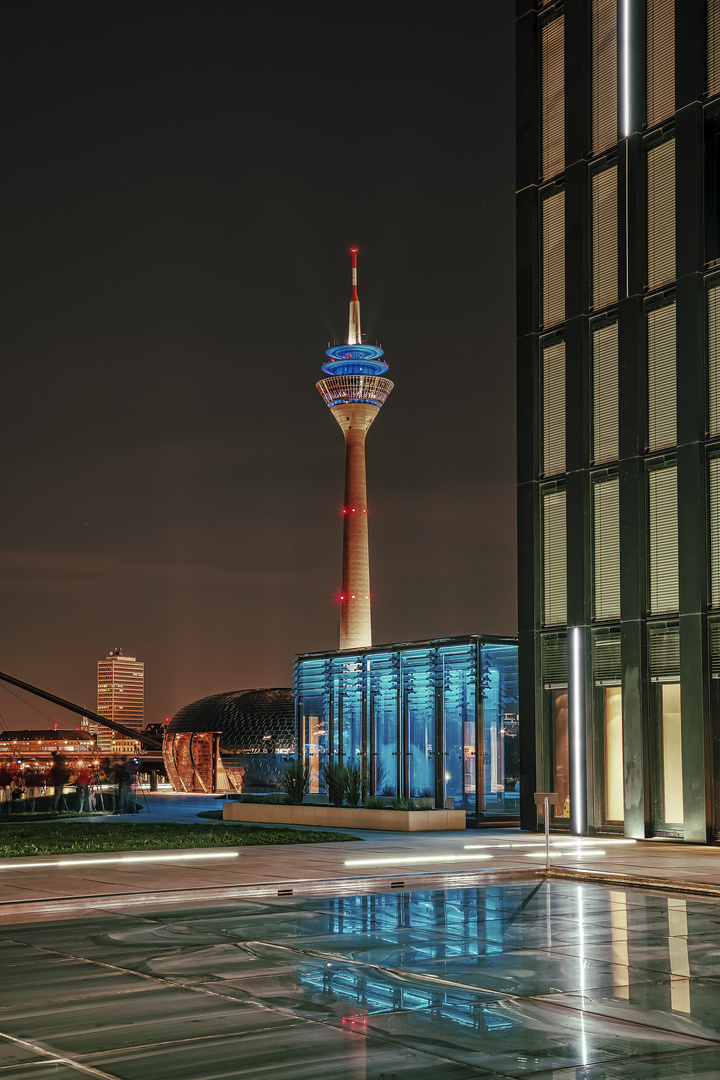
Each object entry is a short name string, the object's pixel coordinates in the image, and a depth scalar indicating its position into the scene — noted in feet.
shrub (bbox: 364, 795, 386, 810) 103.76
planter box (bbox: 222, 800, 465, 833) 95.04
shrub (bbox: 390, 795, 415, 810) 100.58
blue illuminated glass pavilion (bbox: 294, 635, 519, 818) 113.80
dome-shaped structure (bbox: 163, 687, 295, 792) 232.53
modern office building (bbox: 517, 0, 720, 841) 82.84
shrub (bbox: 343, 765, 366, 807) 108.06
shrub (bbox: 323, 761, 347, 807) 109.29
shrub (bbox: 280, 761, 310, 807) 109.19
